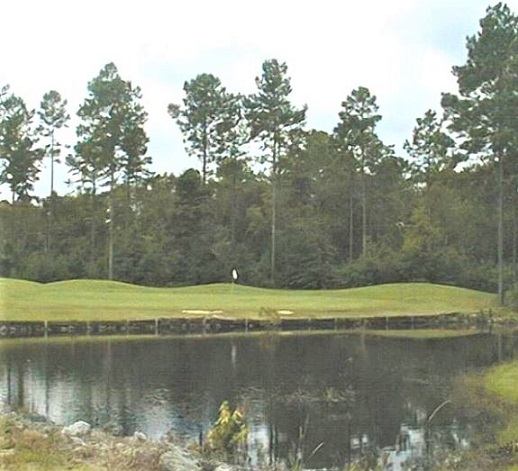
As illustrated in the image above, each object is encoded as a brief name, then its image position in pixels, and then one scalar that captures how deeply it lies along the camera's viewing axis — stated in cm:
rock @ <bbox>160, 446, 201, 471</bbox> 1092
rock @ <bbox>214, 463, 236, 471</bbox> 1193
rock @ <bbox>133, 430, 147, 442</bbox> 1459
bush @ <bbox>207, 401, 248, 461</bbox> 1447
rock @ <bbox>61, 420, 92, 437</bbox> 1409
